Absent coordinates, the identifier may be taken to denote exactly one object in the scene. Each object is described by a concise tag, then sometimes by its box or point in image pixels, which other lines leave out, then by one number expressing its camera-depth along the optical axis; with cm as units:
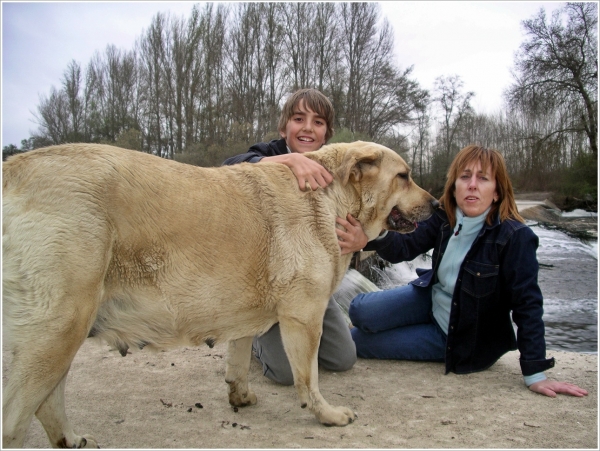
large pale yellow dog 218
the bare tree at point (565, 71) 2145
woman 361
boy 320
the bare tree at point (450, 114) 3297
